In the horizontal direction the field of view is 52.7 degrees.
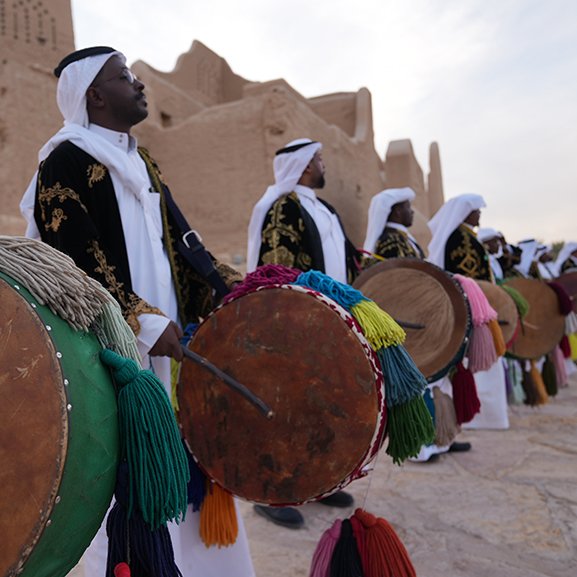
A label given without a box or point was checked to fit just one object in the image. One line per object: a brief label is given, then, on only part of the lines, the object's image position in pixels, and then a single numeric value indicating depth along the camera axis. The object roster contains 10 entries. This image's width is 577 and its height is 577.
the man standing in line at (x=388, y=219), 4.38
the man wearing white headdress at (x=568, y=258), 9.54
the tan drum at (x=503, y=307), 3.80
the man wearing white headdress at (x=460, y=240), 4.42
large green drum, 0.90
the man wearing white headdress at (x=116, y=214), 1.89
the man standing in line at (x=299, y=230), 3.13
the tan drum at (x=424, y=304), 2.56
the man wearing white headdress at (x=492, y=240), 6.43
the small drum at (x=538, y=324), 4.99
